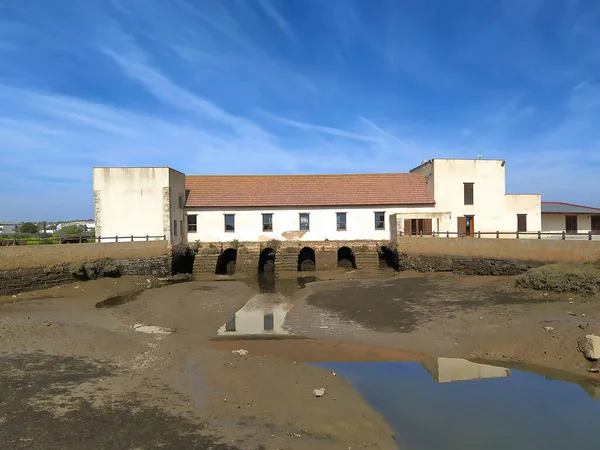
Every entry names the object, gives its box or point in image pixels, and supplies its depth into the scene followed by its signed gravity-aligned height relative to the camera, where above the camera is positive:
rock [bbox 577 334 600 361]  9.03 -2.73
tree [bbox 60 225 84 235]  34.01 +0.30
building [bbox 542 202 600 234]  32.16 +0.17
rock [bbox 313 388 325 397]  7.59 -3.00
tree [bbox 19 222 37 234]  34.21 +0.45
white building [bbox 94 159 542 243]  29.66 +1.33
